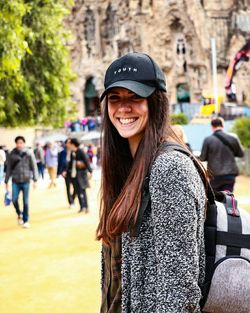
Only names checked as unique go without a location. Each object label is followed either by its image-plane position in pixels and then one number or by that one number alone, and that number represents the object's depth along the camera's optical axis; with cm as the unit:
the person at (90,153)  2810
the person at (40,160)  2255
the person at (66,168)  1178
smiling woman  175
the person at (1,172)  1936
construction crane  3775
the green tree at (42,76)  1634
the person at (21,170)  971
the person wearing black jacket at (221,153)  745
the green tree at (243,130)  1936
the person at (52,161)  1909
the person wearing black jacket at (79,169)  1140
